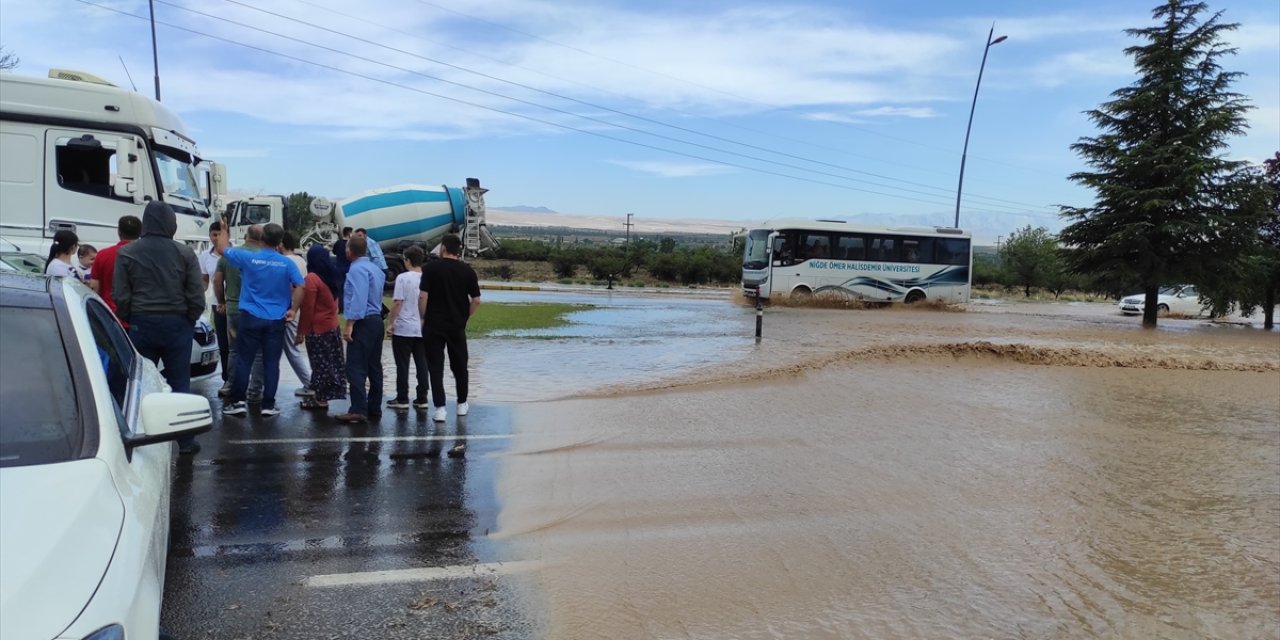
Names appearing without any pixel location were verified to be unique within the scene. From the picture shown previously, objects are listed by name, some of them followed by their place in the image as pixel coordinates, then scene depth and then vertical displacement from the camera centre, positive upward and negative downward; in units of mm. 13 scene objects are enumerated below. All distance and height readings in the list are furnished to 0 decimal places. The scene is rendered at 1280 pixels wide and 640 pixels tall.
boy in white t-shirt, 8094 -585
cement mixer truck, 27328 +1507
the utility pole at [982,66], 32062 +8602
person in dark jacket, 6043 -326
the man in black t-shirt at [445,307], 7820 -423
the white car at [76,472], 2141 -730
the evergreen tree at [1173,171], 26375 +3933
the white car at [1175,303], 36406 -510
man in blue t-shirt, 7547 -422
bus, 30891 +662
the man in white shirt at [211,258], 8791 -60
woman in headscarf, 8148 -773
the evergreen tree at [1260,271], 26734 +781
